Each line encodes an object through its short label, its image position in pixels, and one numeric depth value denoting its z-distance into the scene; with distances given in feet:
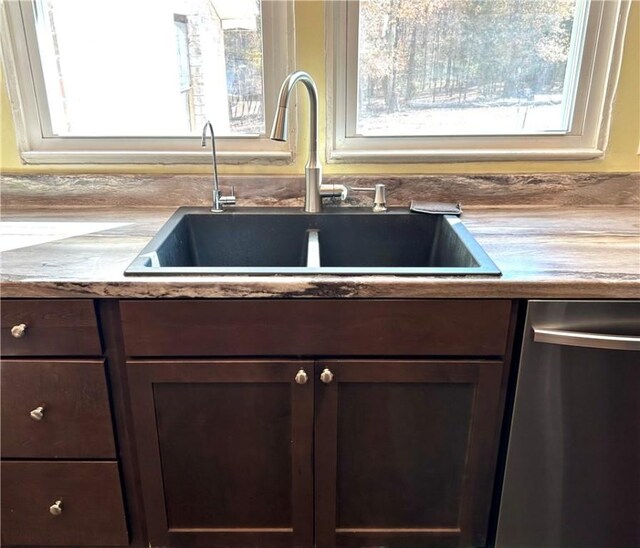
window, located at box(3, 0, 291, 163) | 5.03
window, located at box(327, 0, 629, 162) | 4.93
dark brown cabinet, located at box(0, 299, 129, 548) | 3.55
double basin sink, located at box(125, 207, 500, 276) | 5.00
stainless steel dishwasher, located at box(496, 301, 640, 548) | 3.48
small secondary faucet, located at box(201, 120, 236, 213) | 4.99
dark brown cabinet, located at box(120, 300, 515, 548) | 3.53
